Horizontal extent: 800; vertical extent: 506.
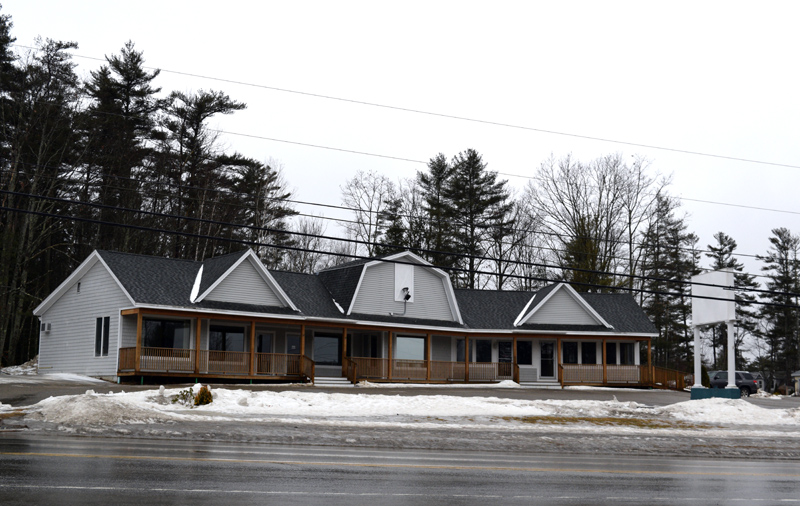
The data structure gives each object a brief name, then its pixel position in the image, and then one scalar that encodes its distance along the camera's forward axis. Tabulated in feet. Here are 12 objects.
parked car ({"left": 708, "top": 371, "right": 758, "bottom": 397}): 164.55
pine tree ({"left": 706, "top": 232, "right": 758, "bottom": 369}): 263.08
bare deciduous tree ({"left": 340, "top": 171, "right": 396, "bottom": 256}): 191.21
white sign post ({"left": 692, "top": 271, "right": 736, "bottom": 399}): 106.52
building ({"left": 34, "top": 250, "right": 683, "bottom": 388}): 111.45
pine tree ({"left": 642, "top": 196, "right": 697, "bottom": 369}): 202.80
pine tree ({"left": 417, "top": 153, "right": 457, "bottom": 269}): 190.92
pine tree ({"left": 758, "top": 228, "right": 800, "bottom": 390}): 259.39
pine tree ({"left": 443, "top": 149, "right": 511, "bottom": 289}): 195.31
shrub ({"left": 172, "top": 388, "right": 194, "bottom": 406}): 77.51
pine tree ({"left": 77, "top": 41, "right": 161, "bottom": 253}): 153.69
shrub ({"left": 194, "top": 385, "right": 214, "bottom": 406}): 77.59
